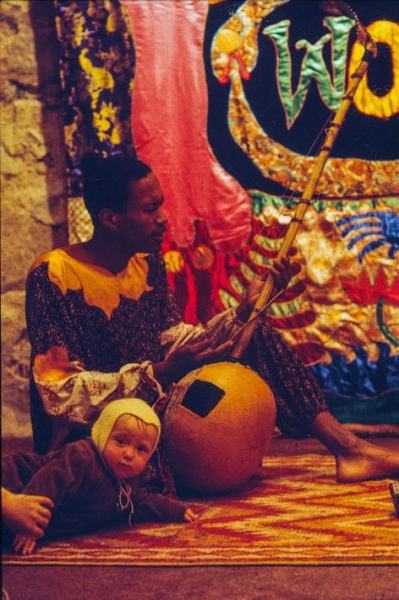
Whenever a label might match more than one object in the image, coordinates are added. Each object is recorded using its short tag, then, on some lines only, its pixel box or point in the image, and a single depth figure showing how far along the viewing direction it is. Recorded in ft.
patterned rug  17.62
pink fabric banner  28.67
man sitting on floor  21.20
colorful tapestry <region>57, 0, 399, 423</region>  27.50
